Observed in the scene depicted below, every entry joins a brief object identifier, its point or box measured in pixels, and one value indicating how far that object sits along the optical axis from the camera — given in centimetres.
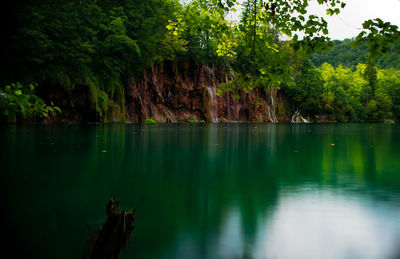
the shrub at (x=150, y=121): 3406
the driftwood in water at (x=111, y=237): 245
